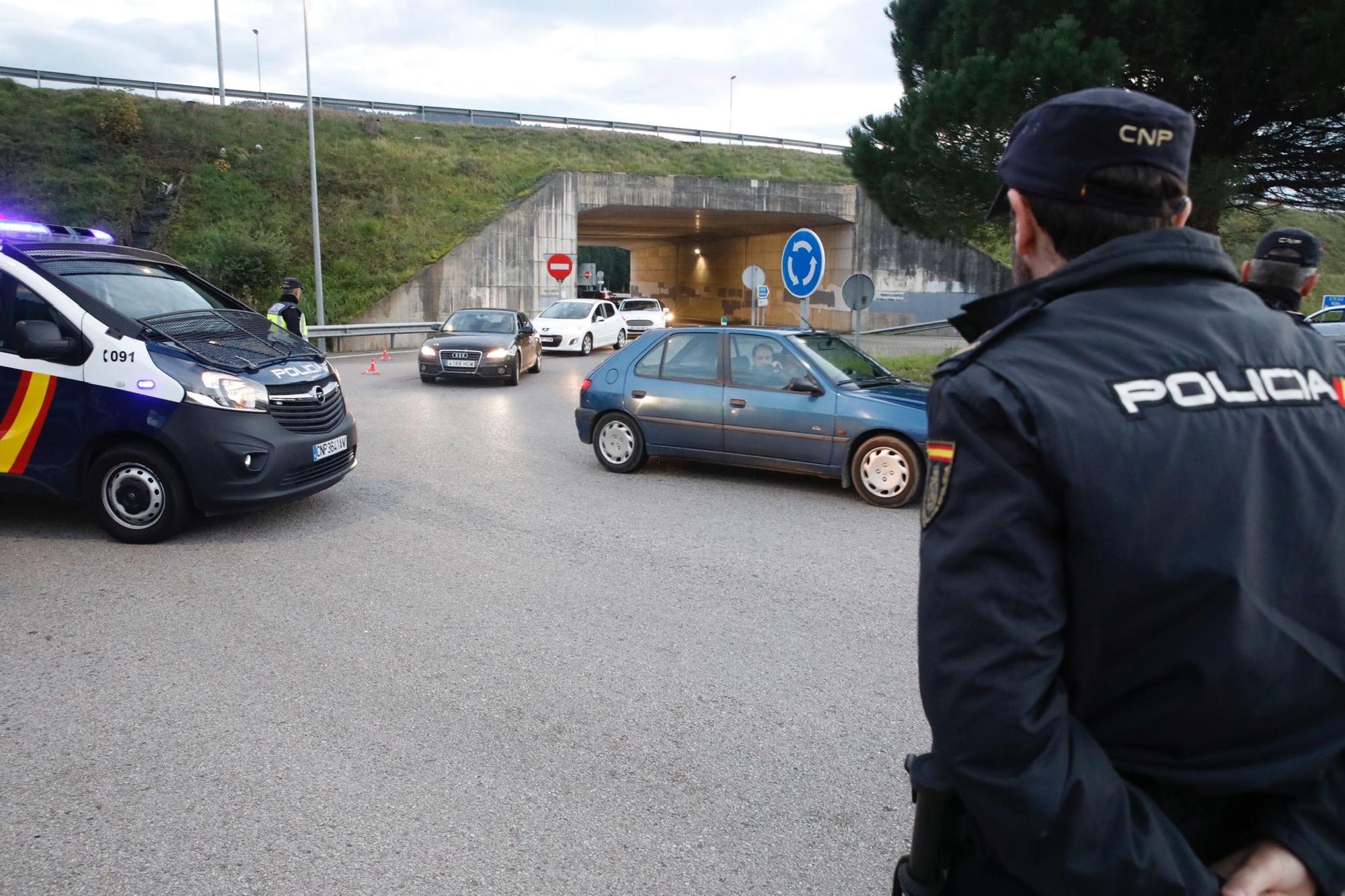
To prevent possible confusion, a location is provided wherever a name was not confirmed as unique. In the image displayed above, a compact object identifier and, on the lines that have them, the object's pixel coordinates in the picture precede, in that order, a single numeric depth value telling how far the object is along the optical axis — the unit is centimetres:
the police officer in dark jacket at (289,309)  1368
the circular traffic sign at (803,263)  1313
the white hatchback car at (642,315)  3088
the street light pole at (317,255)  2600
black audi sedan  1747
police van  661
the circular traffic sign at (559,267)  3209
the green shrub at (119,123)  3316
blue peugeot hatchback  836
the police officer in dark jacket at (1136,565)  129
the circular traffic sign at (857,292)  1396
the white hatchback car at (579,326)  2538
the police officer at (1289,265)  592
